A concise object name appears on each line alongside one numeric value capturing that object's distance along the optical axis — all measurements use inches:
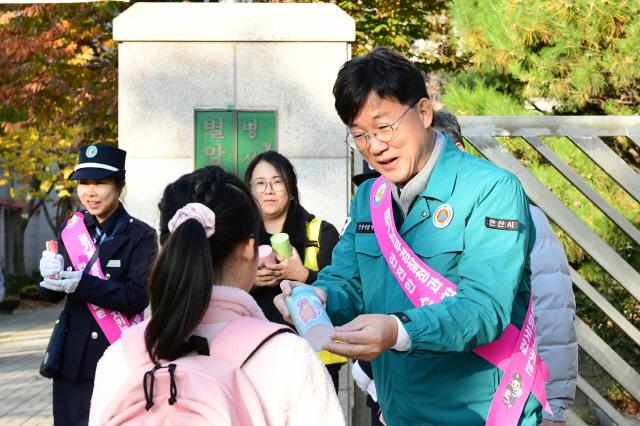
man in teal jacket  99.7
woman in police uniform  181.3
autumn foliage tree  541.6
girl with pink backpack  82.7
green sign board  259.1
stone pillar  265.1
